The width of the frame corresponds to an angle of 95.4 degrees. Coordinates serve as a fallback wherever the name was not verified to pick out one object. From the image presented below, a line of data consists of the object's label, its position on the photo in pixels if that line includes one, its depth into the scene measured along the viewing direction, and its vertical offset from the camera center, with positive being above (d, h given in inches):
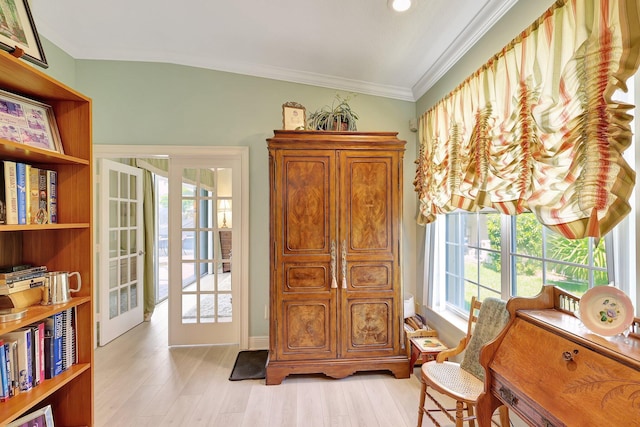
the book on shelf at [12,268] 54.3 -9.9
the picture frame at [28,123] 51.3 +17.8
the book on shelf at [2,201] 50.3 +2.7
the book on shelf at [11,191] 50.5 +4.5
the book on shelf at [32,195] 54.2 +4.2
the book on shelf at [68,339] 59.7 -25.6
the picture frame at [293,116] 104.8 +35.6
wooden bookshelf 61.5 -5.3
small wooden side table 90.2 -42.5
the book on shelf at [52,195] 59.3 +4.3
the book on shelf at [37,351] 54.5 -25.6
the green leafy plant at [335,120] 99.8 +32.7
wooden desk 34.9 -22.3
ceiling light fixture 72.7 +53.0
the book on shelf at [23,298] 52.2 -15.3
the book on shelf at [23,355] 51.9 -25.1
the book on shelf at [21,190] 52.3 +4.8
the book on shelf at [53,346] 57.1 -25.8
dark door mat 96.4 -53.7
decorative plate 40.3 -14.1
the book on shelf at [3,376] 49.1 -27.1
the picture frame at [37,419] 51.9 -37.5
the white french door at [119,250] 122.1 -15.9
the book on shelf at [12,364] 50.3 -25.7
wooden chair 61.2 -37.9
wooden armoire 92.0 -12.7
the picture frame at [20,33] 48.7 +32.4
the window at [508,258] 57.6 -11.3
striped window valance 42.1 +16.5
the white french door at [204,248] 119.6 -13.7
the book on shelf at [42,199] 57.1 +3.4
